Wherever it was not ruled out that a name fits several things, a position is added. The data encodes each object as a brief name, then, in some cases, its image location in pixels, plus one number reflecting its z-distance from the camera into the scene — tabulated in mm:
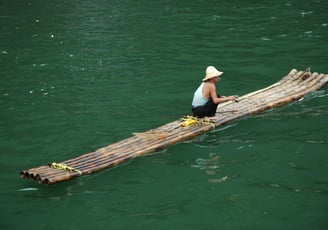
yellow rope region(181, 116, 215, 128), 10514
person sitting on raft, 10711
